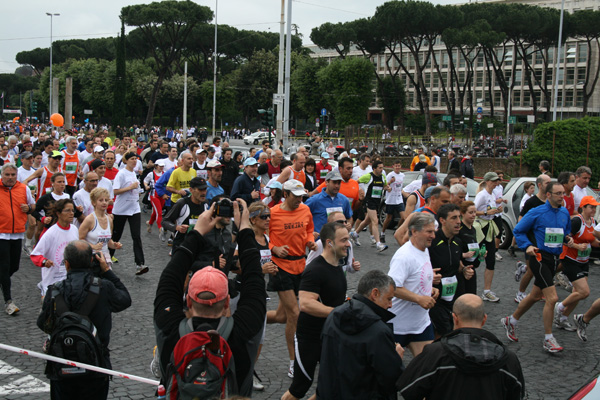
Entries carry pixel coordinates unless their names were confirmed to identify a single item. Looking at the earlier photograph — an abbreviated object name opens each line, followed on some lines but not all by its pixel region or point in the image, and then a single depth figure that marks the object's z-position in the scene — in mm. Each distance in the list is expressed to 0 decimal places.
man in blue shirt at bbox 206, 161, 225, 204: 8523
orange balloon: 27953
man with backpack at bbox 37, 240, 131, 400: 3842
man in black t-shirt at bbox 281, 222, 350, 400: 4738
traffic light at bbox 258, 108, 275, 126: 23666
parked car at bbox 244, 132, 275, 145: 57434
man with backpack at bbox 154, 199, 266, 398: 2783
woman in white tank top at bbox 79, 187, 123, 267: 6980
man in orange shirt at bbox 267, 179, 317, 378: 6047
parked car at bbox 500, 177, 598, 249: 12669
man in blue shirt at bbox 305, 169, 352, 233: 7770
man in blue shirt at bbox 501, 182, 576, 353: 6895
